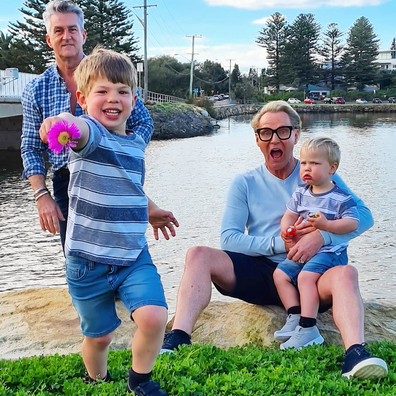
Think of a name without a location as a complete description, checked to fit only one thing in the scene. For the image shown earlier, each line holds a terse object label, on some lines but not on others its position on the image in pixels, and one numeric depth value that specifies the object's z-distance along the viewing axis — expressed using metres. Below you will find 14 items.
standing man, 3.28
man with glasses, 3.06
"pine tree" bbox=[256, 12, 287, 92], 74.38
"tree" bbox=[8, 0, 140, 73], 43.66
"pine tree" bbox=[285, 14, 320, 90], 73.69
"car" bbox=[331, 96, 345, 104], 72.88
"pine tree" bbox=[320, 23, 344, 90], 76.69
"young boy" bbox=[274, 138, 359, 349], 3.17
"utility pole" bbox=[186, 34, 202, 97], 59.75
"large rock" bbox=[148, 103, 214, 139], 34.02
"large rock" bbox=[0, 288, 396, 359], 3.46
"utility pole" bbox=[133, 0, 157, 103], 42.47
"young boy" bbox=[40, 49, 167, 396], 2.28
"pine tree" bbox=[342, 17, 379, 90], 75.50
